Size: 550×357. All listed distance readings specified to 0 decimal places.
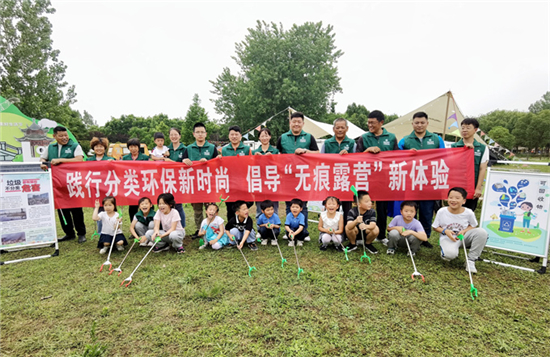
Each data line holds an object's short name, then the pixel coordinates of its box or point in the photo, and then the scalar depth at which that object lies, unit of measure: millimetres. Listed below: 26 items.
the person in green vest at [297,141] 4730
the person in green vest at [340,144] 4562
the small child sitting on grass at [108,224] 4414
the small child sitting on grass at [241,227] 4469
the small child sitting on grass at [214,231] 4477
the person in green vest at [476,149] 4207
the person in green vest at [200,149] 5000
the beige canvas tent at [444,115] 9552
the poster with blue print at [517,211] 3746
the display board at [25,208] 4145
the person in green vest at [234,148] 4977
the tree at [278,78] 22625
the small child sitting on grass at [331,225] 4352
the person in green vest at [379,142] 4327
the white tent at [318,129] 12352
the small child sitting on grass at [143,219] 4489
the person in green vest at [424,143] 4391
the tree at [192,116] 33531
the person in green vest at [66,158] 4746
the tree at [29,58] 17422
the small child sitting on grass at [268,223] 4605
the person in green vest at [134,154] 5328
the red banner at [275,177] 4312
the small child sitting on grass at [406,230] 3957
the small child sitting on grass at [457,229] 3586
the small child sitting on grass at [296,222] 4536
